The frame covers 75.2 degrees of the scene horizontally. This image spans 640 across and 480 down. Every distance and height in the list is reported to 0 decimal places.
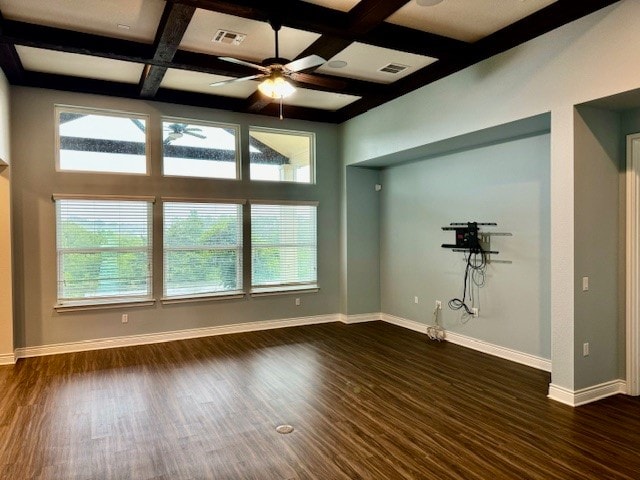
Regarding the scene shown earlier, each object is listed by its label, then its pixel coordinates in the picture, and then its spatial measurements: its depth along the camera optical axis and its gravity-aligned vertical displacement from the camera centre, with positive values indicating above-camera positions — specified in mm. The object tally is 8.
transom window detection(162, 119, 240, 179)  5910 +1249
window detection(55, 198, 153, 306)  5324 -187
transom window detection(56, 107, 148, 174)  5363 +1254
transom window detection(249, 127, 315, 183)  6496 +1254
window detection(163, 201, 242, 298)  5888 -210
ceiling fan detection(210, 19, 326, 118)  3432 +1399
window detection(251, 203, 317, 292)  6480 -217
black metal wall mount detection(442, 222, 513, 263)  5180 -116
